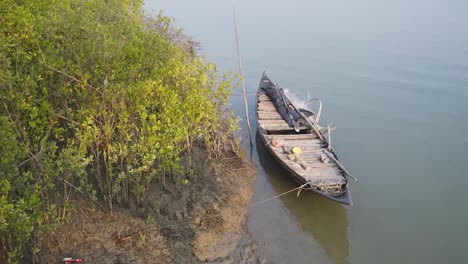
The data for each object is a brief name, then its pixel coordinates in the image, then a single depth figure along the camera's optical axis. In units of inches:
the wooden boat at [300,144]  346.0
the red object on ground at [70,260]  231.0
